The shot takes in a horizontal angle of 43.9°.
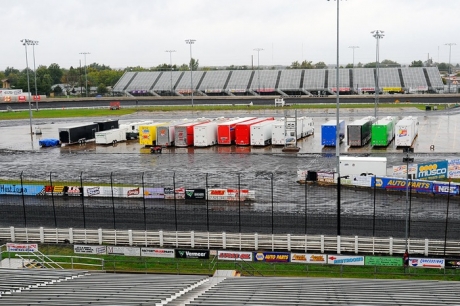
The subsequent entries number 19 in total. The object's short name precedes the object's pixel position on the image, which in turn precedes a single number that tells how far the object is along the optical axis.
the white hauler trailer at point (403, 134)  55.62
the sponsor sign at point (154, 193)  37.94
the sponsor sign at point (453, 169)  41.88
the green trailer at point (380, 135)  56.88
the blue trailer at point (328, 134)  58.12
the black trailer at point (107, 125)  70.31
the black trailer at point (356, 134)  57.59
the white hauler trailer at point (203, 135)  61.41
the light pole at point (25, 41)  81.69
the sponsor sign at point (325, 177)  41.56
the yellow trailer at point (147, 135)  62.88
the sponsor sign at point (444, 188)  37.81
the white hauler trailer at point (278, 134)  60.69
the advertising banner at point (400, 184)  38.19
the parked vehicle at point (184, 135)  62.25
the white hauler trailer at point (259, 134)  60.72
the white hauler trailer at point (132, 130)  69.56
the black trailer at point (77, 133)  65.75
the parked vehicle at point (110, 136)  65.50
